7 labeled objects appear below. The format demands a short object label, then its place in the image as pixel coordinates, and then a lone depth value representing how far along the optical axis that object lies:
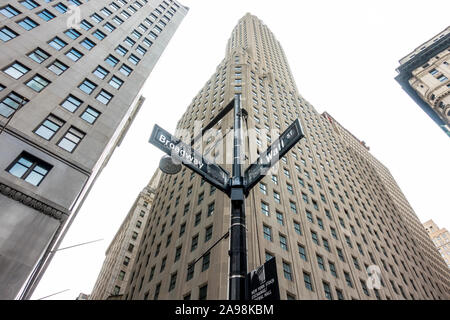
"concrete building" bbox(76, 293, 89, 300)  97.97
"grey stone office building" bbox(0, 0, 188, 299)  15.55
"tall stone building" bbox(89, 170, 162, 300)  58.56
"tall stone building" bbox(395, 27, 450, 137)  55.91
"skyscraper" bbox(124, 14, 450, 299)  24.44
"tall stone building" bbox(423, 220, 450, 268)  118.81
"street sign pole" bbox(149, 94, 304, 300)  5.75
